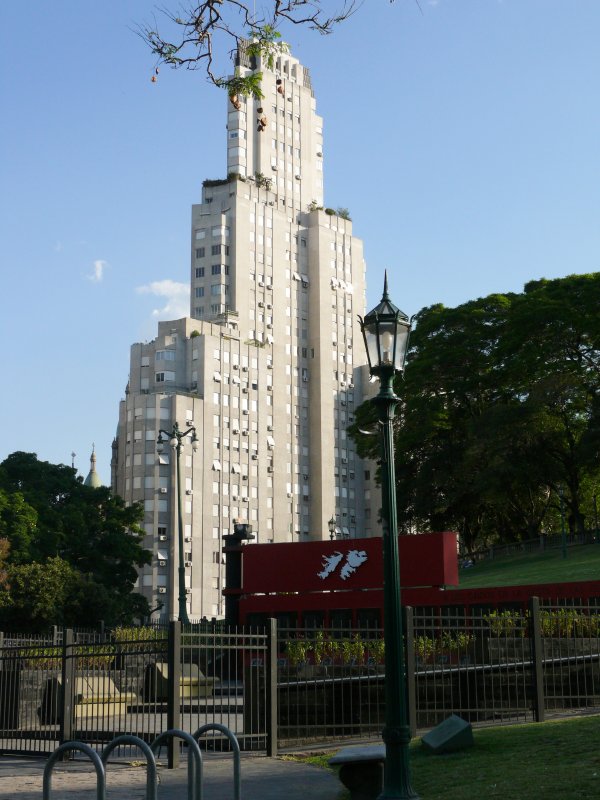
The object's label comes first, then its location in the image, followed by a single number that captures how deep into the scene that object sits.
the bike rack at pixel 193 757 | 9.39
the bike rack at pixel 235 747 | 10.24
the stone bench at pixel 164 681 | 20.70
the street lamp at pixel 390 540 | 10.83
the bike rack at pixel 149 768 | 8.79
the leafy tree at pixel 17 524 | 62.81
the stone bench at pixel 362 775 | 11.93
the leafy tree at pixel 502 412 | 58.47
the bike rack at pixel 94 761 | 8.55
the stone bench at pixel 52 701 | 17.97
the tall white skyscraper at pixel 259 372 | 103.12
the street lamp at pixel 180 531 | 39.50
